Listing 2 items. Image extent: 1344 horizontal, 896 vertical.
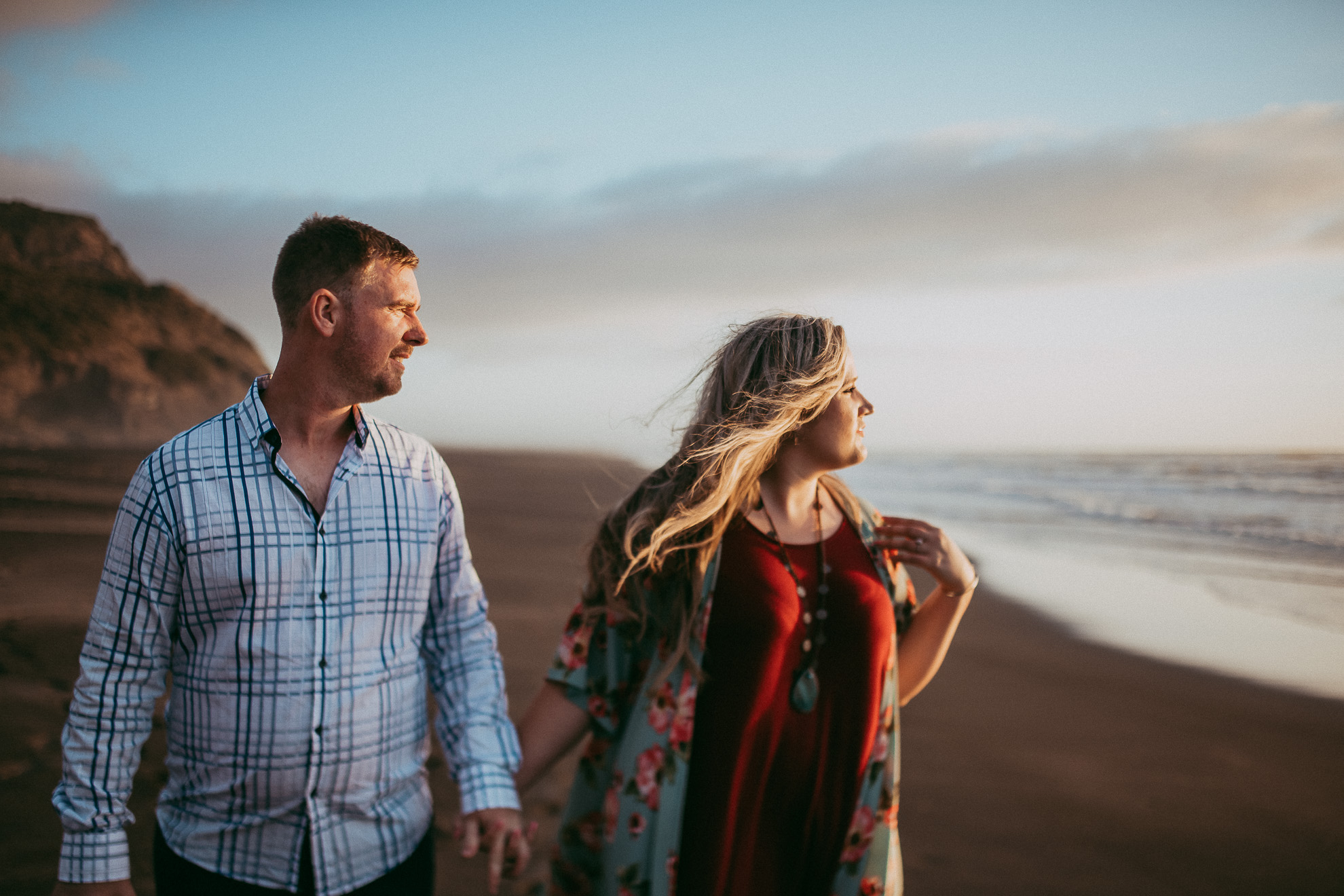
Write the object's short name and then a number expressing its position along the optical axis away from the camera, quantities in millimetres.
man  1739
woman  2141
